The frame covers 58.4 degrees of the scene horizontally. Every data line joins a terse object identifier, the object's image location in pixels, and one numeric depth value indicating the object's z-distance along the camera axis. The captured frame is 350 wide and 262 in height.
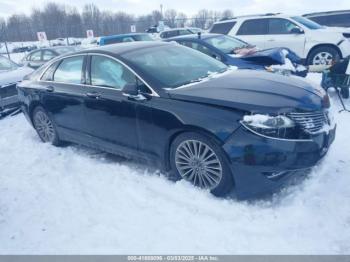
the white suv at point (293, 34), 8.75
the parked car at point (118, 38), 13.89
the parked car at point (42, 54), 12.39
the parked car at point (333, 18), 11.98
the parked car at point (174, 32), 17.33
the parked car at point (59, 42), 36.22
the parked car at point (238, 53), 6.59
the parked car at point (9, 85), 6.80
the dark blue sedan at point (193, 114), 2.98
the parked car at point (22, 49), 34.38
